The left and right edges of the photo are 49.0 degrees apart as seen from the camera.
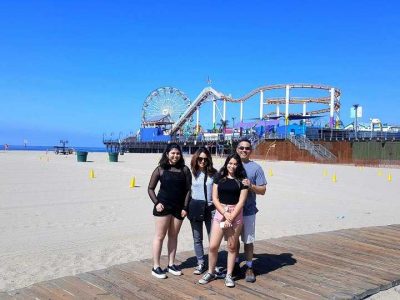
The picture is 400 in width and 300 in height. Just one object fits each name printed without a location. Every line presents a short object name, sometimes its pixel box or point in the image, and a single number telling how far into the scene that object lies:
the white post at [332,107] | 55.77
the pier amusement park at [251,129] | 42.91
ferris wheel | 82.62
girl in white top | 4.68
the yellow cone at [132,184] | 16.32
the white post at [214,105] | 71.07
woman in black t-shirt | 4.34
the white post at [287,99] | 57.18
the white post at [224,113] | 70.12
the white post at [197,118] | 72.95
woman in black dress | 4.65
